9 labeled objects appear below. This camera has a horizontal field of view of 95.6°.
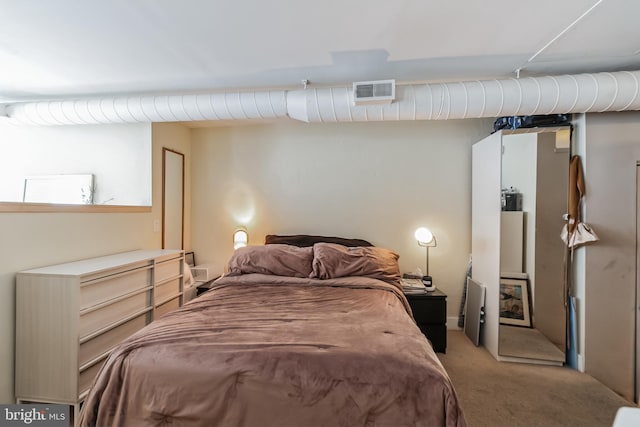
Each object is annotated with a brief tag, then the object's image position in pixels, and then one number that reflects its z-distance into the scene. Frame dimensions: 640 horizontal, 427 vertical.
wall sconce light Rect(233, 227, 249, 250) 3.43
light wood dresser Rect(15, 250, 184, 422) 1.79
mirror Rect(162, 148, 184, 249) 3.24
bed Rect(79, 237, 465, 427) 1.28
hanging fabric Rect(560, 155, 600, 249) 2.42
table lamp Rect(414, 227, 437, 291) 2.99
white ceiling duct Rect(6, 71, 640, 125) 2.08
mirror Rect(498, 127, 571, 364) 2.55
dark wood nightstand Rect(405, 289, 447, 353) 2.79
